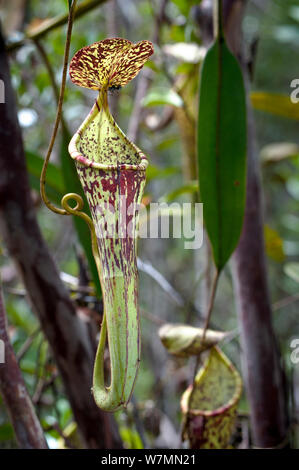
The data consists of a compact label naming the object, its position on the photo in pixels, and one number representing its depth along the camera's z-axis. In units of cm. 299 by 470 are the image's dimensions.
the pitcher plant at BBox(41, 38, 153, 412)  83
